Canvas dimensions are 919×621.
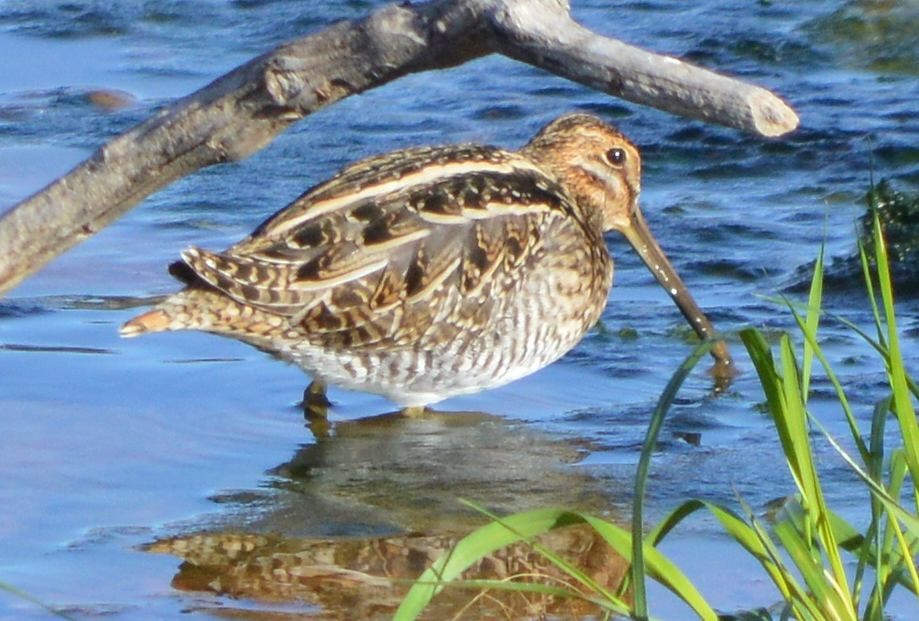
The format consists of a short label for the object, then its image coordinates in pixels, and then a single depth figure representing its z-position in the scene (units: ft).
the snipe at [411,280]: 37.88
